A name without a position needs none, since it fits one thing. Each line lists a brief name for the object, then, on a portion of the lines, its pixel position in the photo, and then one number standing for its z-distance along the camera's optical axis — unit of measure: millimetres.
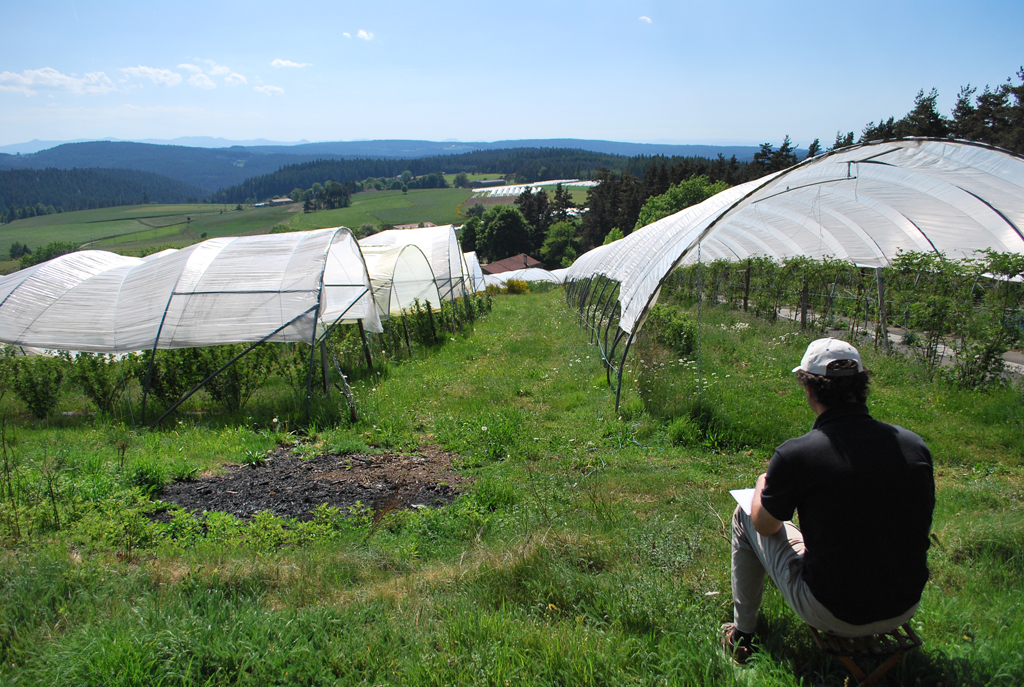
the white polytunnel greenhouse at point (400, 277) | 12961
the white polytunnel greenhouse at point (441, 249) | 16605
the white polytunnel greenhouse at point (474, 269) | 29372
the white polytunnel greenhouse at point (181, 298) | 7887
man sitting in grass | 2035
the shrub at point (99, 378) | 8008
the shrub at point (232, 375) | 8227
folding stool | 2084
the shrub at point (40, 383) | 7820
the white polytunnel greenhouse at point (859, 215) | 6582
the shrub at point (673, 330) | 9773
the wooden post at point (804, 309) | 12288
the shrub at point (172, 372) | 8055
